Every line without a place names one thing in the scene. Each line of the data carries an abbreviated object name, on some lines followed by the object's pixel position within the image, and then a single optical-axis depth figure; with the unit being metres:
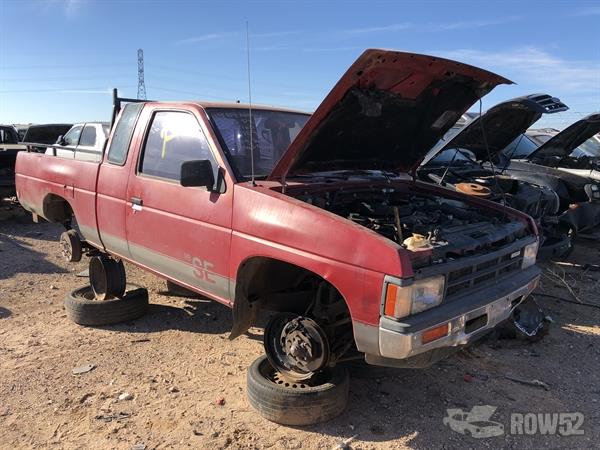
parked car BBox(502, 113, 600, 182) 7.81
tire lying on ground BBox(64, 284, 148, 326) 4.58
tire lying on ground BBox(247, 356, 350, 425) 3.09
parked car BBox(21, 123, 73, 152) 11.15
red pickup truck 2.66
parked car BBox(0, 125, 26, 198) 9.41
